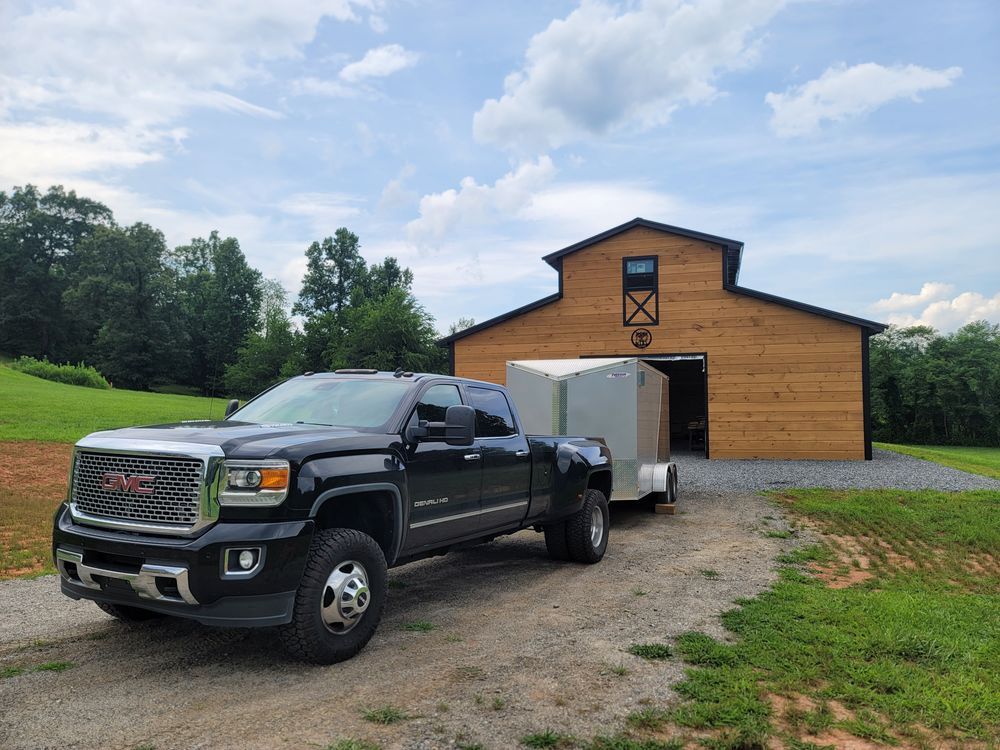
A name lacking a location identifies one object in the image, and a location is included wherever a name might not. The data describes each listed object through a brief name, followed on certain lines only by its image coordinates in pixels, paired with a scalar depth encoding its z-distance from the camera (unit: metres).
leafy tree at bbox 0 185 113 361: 73.19
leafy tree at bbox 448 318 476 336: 113.04
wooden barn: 19.45
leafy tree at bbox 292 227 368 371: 78.94
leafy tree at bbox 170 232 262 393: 76.19
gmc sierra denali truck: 4.21
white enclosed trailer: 10.55
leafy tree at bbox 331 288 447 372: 59.06
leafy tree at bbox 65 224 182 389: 69.12
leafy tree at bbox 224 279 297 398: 67.81
